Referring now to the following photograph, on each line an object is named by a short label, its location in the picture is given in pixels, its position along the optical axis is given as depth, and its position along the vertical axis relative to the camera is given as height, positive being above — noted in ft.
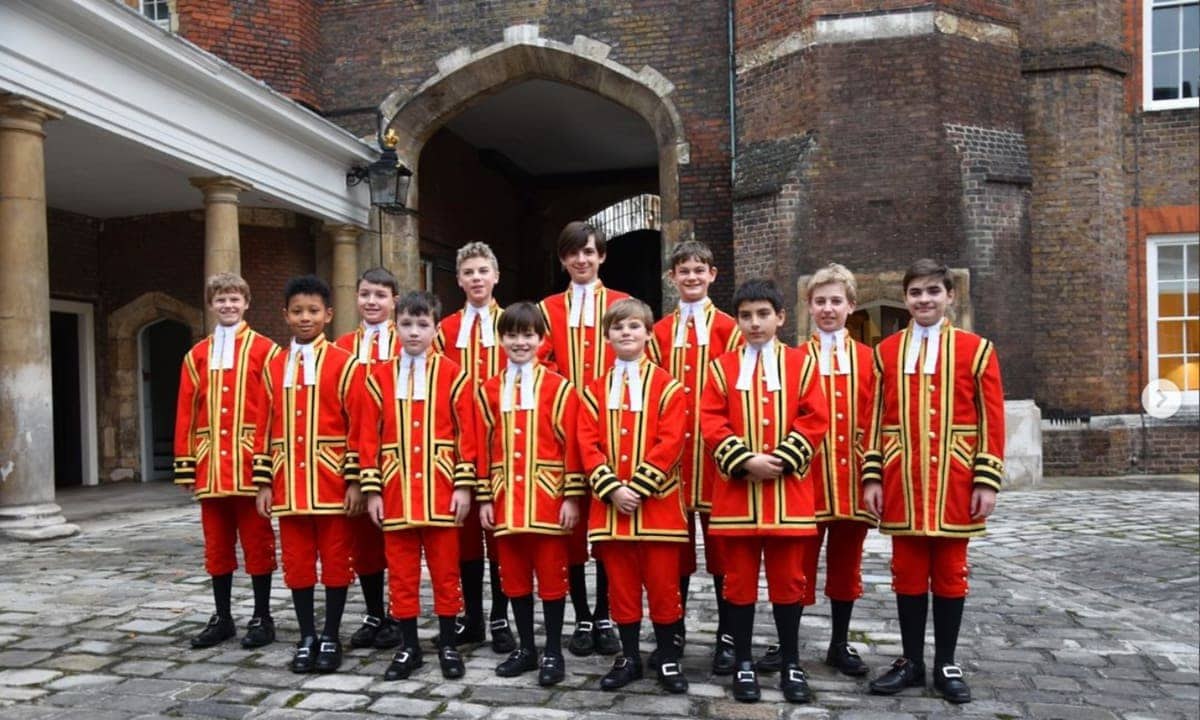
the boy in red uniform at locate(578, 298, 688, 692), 12.94 -2.00
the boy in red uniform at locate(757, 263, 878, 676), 13.67 -1.78
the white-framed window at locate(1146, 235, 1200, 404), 41.98 +0.62
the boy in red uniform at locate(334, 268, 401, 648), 15.51 -2.97
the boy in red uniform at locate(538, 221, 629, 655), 15.17 +0.02
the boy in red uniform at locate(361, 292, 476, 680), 13.80 -1.88
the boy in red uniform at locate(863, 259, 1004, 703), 12.73 -1.82
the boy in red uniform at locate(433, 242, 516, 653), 15.33 -0.21
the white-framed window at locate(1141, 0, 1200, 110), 42.09 +12.15
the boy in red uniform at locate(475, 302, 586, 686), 13.43 -1.99
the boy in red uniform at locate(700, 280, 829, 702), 12.63 -1.72
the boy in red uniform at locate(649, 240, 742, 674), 14.33 -0.30
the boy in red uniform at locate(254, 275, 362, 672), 14.35 -1.84
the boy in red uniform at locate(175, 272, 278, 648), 15.39 -1.59
